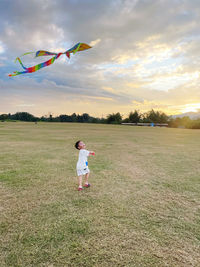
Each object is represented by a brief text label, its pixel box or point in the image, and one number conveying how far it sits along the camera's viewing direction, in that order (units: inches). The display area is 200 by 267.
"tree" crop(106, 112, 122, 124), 3547.0
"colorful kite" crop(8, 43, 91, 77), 162.6
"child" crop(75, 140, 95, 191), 186.8
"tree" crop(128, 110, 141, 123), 3417.3
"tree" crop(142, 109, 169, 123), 3256.6
